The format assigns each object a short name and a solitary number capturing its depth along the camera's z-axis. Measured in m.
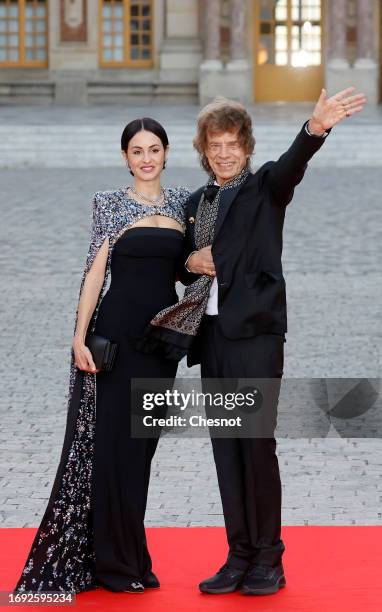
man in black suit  8.73
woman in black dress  8.93
